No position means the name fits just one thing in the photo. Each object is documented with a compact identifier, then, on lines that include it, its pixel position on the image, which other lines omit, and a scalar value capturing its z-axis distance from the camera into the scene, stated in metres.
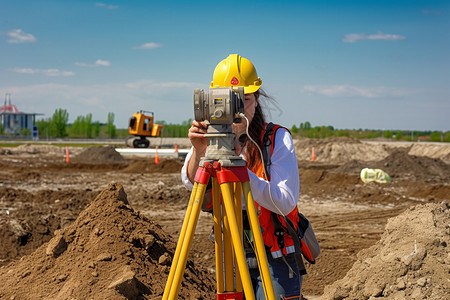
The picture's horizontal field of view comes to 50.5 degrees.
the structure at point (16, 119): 73.06
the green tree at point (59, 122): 57.22
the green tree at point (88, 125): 60.44
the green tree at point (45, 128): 57.69
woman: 2.16
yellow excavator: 27.77
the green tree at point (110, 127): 59.50
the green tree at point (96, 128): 61.12
